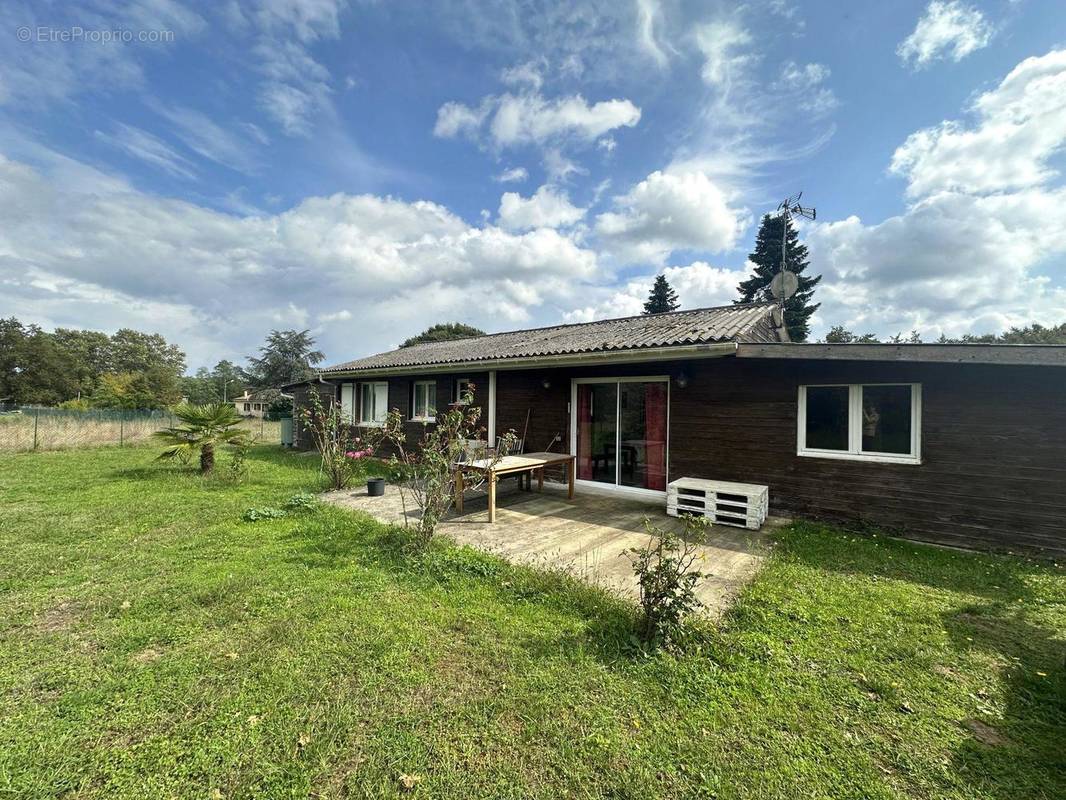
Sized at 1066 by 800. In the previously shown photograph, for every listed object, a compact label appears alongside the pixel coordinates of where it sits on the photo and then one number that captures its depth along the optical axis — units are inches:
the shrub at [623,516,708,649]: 105.3
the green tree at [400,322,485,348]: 1731.1
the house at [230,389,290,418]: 1409.7
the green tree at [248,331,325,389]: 1648.6
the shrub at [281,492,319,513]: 244.5
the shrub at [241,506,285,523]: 221.1
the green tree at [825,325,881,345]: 1331.2
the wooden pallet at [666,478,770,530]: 219.0
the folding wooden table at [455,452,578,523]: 222.7
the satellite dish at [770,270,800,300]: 354.0
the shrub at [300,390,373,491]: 304.5
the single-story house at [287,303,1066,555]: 180.2
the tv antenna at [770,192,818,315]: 354.0
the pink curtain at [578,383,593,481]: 312.2
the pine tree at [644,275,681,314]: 1326.3
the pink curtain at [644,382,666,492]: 277.3
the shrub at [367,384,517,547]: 177.6
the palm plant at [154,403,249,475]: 344.5
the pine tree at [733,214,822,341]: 1101.7
